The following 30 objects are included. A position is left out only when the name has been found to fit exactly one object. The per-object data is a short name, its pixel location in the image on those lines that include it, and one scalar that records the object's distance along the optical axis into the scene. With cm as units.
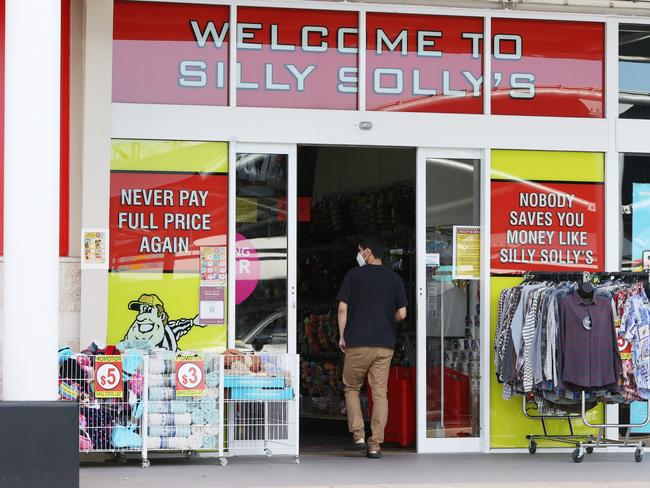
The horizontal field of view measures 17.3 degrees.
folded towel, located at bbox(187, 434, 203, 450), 1683
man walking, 1840
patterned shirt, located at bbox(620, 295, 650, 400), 1803
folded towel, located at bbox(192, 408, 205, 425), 1690
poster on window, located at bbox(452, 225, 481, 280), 1955
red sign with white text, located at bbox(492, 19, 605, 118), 1975
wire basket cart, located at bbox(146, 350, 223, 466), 1675
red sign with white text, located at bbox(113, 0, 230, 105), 1851
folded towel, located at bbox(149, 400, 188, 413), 1672
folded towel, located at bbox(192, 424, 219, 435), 1686
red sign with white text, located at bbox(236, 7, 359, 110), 1898
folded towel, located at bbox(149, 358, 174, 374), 1682
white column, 1373
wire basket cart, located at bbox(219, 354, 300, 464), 1722
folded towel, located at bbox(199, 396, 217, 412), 1693
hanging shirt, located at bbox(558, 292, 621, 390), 1763
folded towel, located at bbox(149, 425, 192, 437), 1675
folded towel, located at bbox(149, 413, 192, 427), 1672
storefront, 1839
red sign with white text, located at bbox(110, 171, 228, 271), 1829
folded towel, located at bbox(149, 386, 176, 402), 1675
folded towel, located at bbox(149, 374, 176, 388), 1679
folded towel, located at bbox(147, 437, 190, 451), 1672
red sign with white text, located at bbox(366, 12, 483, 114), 1937
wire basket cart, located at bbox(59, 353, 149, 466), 1642
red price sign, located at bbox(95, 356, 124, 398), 1642
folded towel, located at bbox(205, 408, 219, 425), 1693
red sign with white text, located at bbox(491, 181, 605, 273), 1959
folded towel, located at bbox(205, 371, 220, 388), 1698
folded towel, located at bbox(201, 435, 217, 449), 1689
